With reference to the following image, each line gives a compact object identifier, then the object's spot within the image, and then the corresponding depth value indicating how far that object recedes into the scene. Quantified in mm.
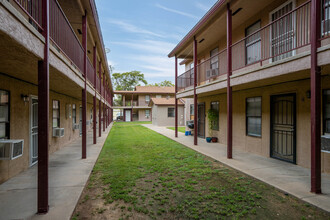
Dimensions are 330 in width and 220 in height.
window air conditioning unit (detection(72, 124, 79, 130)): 11538
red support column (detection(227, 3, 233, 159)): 6918
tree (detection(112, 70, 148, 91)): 55031
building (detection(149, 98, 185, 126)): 24094
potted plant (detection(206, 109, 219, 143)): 10773
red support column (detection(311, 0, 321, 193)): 3857
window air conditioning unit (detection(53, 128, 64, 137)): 8039
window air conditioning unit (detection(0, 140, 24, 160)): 4188
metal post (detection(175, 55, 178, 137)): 12956
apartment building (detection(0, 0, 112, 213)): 2880
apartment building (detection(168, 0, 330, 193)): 3975
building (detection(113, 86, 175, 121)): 36525
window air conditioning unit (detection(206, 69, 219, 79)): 10348
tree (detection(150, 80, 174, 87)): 62750
